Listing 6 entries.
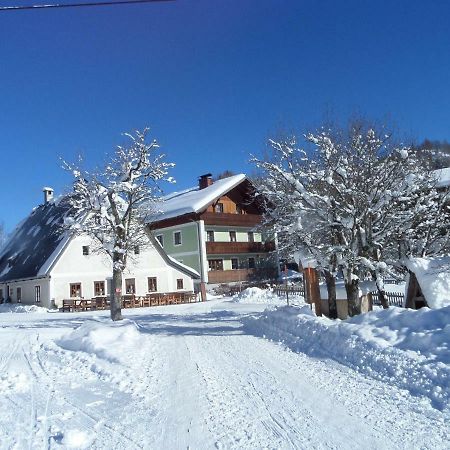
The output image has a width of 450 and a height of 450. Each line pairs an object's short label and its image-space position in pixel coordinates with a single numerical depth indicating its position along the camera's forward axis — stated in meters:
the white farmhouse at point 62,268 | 32.56
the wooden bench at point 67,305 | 30.41
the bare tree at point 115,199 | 20.50
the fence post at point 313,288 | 17.19
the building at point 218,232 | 42.31
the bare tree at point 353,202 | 14.07
